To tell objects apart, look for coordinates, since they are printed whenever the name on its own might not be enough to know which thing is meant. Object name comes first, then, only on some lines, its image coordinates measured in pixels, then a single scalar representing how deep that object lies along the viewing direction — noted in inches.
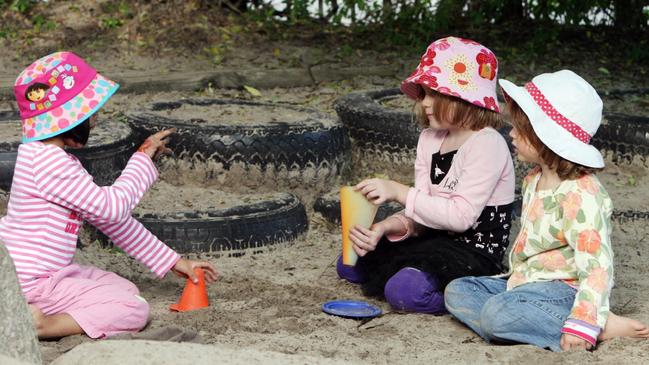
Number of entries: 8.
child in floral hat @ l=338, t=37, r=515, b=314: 156.6
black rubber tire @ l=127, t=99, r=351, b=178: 206.8
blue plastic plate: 152.3
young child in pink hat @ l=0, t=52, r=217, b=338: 143.8
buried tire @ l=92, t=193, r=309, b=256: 180.5
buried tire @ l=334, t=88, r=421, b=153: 225.5
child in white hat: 136.9
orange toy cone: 154.0
